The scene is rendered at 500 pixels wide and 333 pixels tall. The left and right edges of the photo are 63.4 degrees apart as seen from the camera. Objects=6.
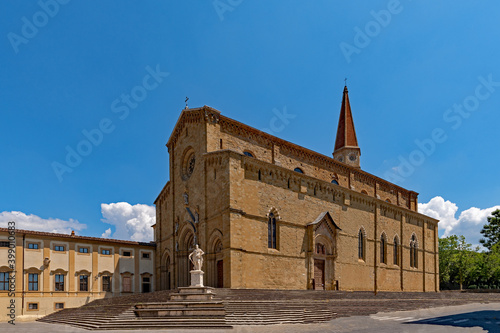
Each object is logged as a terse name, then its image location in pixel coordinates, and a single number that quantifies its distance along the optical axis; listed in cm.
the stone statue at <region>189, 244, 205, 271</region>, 2462
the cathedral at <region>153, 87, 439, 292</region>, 2845
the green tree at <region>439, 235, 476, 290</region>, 5441
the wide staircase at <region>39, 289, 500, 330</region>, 1939
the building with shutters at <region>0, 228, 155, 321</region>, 2989
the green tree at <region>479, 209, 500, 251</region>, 6525
